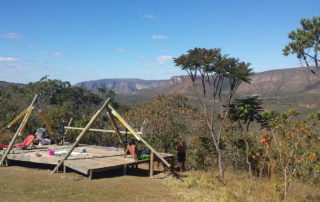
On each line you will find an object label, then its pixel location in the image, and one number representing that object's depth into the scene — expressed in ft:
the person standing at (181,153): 35.29
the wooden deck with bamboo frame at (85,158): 28.91
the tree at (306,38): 36.35
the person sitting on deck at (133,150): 32.73
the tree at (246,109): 31.14
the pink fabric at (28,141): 37.01
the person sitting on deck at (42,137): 42.54
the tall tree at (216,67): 32.82
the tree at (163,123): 43.09
